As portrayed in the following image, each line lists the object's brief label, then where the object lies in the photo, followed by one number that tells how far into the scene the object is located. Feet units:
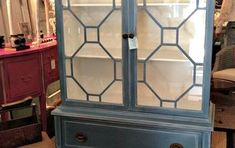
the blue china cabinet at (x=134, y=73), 5.95
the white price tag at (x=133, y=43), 6.10
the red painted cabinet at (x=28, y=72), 8.05
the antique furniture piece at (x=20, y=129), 6.76
